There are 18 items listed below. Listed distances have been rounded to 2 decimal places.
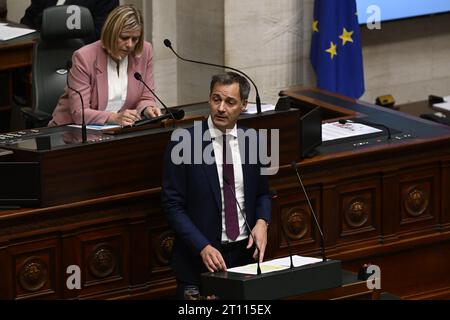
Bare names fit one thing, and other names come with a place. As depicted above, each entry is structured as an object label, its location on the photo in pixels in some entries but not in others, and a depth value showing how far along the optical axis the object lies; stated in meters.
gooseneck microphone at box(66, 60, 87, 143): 12.65
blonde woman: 13.69
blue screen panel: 20.58
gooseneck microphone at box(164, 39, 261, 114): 13.57
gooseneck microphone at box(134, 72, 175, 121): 13.26
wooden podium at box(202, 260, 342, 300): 10.66
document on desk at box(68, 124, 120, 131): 13.33
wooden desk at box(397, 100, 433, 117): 20.74
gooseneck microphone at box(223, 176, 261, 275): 12.00
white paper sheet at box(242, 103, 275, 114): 13.91
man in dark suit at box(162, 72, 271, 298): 12.13
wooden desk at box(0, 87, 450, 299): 12.48
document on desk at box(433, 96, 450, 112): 18.81
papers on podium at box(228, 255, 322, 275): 11.10
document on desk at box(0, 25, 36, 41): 19.16
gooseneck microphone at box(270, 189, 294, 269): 12.63
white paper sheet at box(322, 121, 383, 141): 14.94
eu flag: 19.66
